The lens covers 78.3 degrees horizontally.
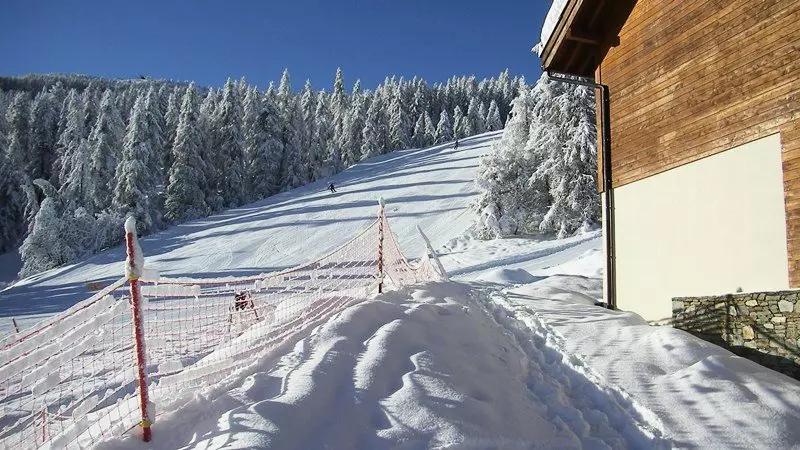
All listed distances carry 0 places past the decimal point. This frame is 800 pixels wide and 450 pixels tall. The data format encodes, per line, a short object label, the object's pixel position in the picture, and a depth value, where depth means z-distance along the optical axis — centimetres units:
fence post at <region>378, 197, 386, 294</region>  831
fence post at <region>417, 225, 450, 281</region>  1133
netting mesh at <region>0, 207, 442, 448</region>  379
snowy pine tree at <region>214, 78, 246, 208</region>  4762
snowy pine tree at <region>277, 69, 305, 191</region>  5078
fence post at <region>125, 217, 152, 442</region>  367
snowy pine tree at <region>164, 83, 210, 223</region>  4156
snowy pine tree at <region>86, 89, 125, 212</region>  4303
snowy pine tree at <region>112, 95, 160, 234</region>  3769
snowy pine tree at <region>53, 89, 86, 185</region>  4938
